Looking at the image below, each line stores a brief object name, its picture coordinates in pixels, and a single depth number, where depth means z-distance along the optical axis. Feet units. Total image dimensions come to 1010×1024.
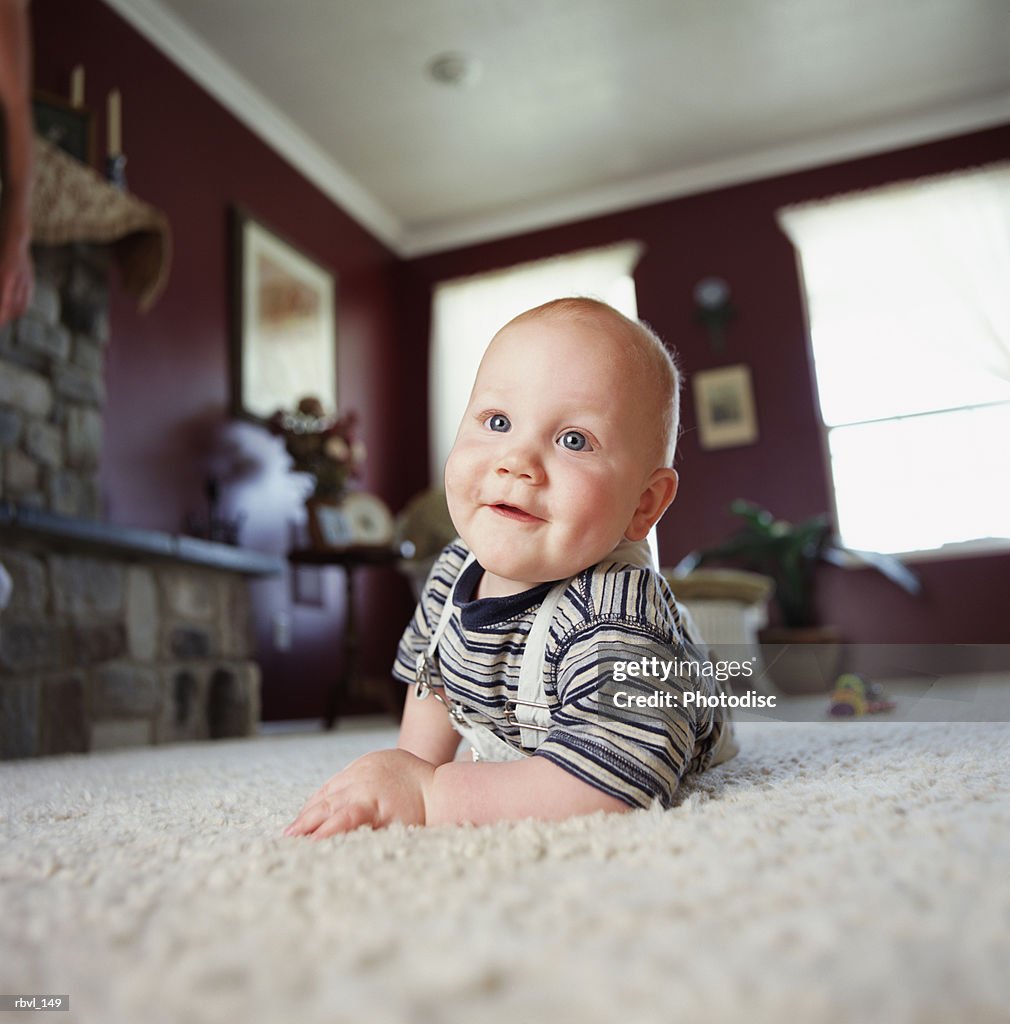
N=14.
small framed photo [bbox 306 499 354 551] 10.79
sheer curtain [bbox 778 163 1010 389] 12.66
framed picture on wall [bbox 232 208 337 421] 11.35
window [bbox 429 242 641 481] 14.71
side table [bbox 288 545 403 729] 10.36
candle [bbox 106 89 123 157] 9.30
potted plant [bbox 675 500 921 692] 12.12
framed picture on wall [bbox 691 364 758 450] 13.74
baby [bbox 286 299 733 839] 2.02
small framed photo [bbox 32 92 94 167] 7.84
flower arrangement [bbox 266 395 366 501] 11.04
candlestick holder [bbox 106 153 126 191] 8.71
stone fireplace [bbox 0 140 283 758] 6.48
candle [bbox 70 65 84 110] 8.59
